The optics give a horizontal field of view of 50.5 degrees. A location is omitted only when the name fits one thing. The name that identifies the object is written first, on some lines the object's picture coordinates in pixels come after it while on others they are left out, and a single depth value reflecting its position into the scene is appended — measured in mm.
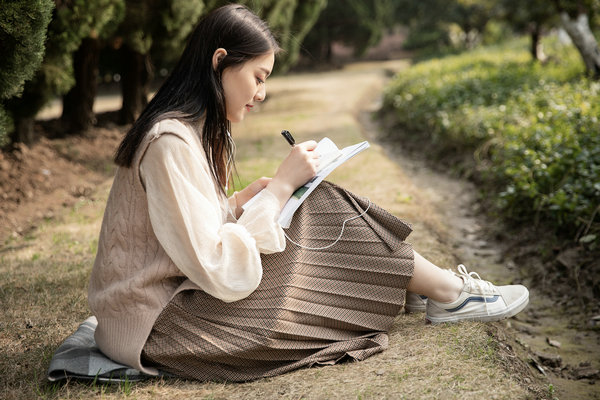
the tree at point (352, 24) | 22531
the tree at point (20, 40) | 3164
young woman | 2125
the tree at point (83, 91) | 7488
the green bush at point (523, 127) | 4246
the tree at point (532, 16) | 11109
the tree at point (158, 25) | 6715
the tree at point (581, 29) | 8625
